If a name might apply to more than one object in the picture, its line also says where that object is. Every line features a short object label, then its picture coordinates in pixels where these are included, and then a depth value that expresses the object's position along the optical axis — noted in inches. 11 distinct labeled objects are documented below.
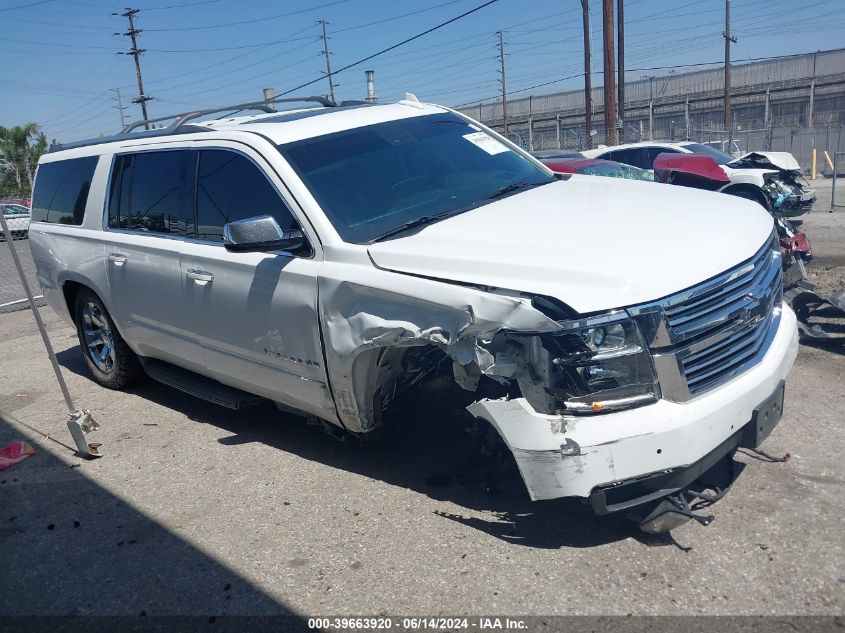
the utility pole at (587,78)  1146.0
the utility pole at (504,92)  2026.3
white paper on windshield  190.5
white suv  112.7
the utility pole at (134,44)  1986.2
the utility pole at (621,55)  1050.7
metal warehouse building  1210.6
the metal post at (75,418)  187.2
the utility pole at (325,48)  2432.3
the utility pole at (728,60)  1398.9
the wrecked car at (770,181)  413.4
